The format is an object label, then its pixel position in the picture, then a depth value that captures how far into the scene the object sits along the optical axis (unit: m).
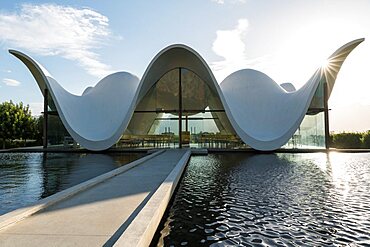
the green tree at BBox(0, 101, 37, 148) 22.78
